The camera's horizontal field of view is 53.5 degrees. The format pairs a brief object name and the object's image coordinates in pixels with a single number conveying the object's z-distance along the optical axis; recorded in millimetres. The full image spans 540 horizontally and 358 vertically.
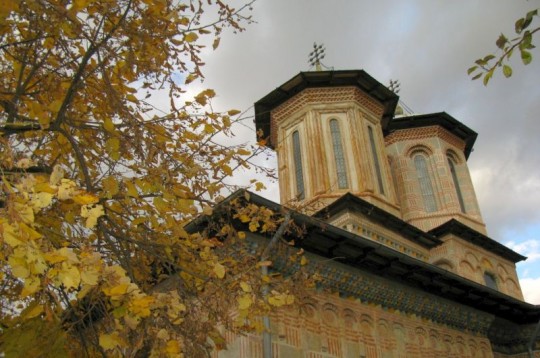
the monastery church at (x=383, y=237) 8602
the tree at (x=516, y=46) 2789
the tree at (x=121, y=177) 3102
